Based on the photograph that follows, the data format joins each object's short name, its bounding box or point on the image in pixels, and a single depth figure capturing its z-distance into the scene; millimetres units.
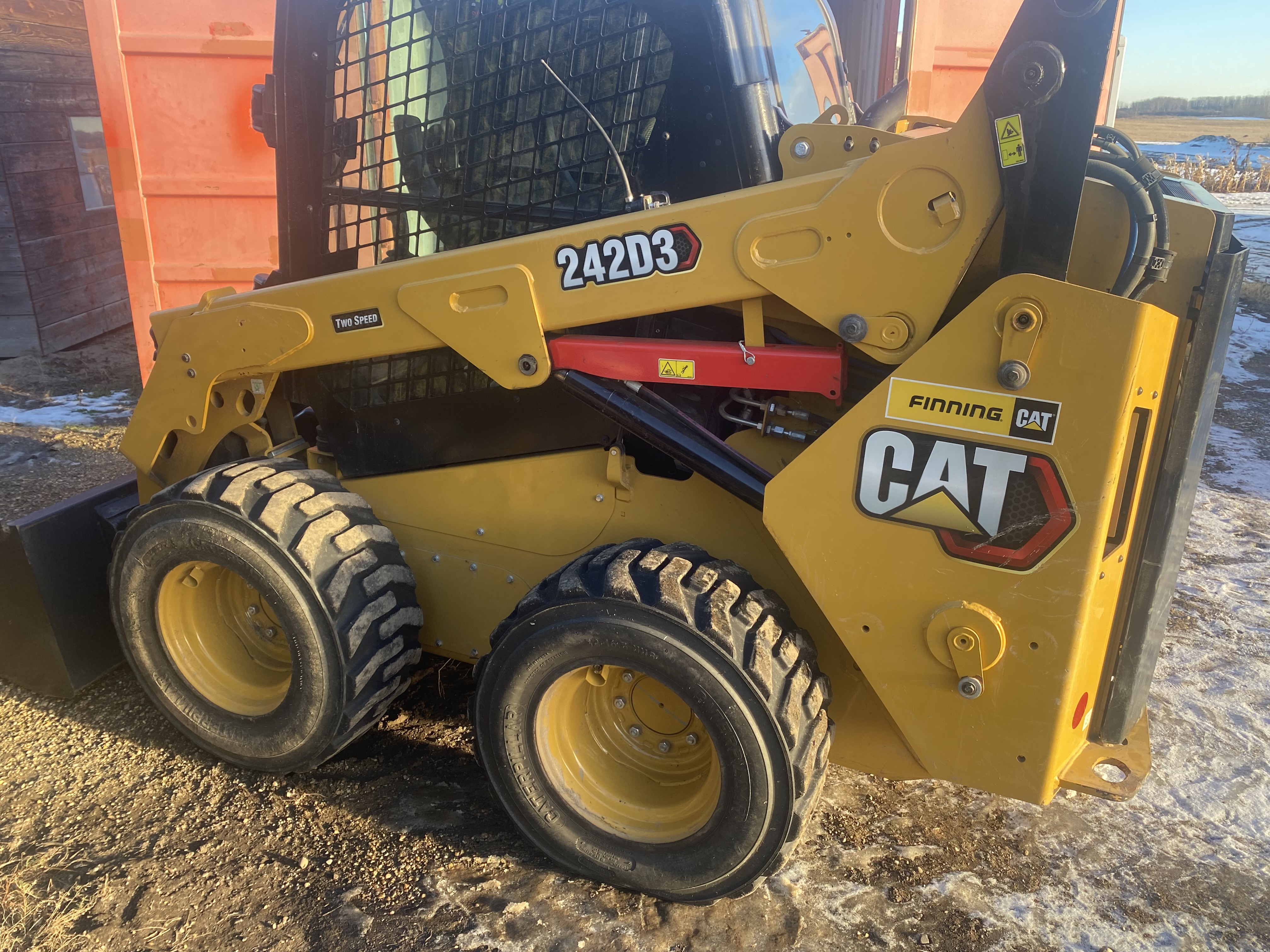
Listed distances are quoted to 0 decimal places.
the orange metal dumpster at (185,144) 5543
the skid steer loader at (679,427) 2012
